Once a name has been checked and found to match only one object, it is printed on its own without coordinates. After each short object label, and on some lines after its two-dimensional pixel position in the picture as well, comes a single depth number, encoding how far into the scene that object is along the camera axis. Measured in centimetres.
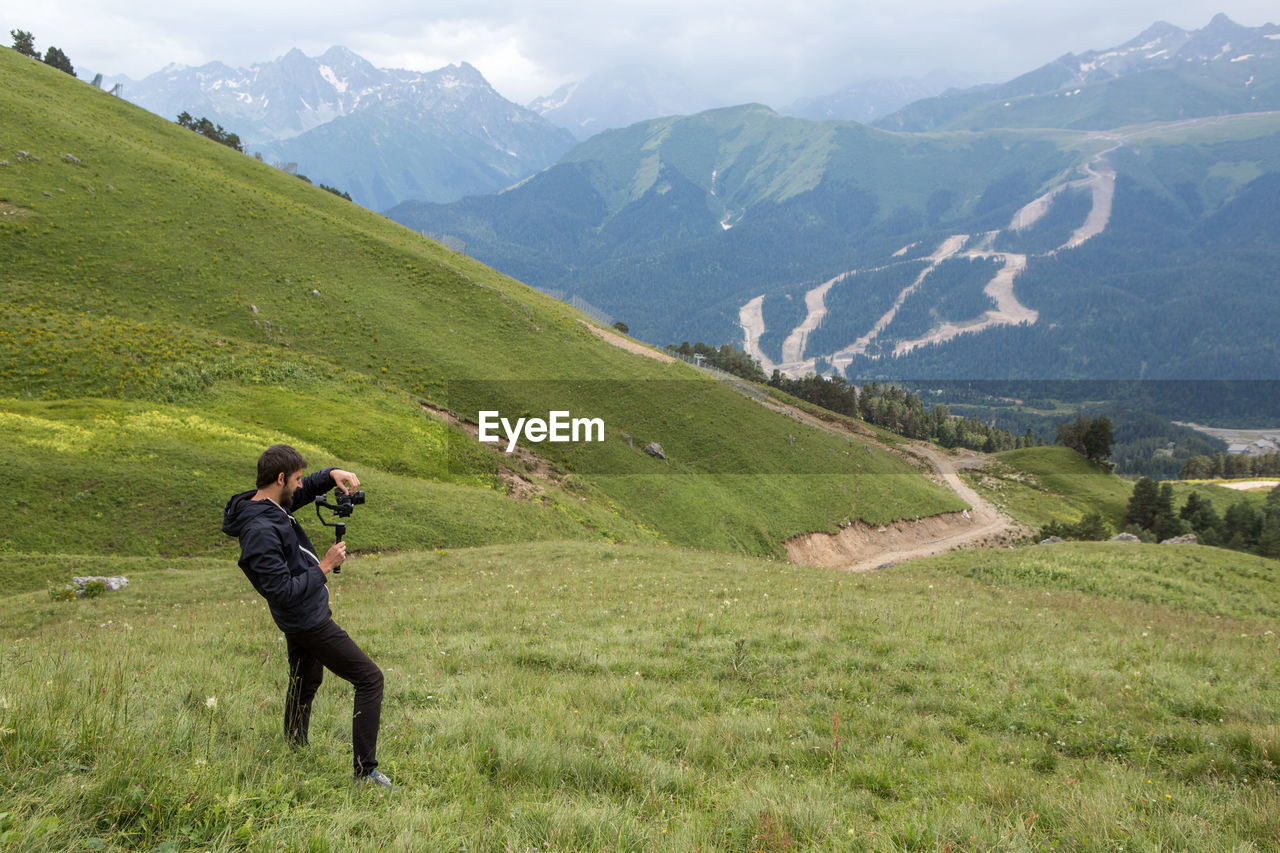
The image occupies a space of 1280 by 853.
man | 609
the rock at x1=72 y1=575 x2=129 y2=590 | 2047
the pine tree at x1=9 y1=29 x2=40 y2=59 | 10169
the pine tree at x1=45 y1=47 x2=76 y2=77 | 10706
